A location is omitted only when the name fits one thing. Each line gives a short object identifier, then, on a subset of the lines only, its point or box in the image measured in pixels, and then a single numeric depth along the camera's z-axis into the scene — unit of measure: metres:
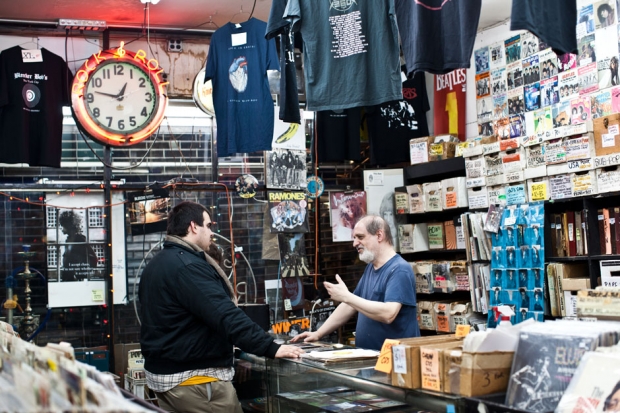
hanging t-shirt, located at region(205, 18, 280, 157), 6.94
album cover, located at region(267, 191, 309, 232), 7.82
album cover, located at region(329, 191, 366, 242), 7.91
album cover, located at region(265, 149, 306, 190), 7.84
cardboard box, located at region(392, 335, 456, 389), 2.95
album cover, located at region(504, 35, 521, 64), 6.99
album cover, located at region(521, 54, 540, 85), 6.76
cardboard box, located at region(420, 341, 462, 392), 2.81
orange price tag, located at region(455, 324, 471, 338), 3.19
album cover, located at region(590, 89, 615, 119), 5.94
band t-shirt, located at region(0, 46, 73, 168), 6.90
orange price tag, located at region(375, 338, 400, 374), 3.13
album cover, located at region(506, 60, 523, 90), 6.97
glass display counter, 2.97
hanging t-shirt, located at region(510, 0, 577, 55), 3.85
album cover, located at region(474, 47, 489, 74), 7.42
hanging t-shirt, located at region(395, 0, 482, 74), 4.47
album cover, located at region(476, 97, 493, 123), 7.37
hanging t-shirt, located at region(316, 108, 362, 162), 8.05
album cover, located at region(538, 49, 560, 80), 6.53
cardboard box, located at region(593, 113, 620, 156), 5.40
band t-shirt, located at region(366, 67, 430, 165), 8.02
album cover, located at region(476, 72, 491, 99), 7.40
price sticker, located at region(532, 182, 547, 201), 6.03
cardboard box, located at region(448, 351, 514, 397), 2.66
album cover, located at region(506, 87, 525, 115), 6.94
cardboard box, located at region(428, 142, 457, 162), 7.22
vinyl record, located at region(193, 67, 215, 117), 7.44
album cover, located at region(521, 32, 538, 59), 6.76
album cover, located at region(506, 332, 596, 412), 2.49
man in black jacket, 3.90
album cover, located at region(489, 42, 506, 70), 7.20
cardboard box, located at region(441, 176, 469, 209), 6.93
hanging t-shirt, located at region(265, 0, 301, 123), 4.98
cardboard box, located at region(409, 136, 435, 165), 7.39
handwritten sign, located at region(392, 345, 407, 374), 2.98
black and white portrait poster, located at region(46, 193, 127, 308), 7.17
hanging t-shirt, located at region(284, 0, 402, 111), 4.75
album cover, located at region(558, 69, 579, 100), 6.31
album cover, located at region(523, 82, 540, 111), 6.75
